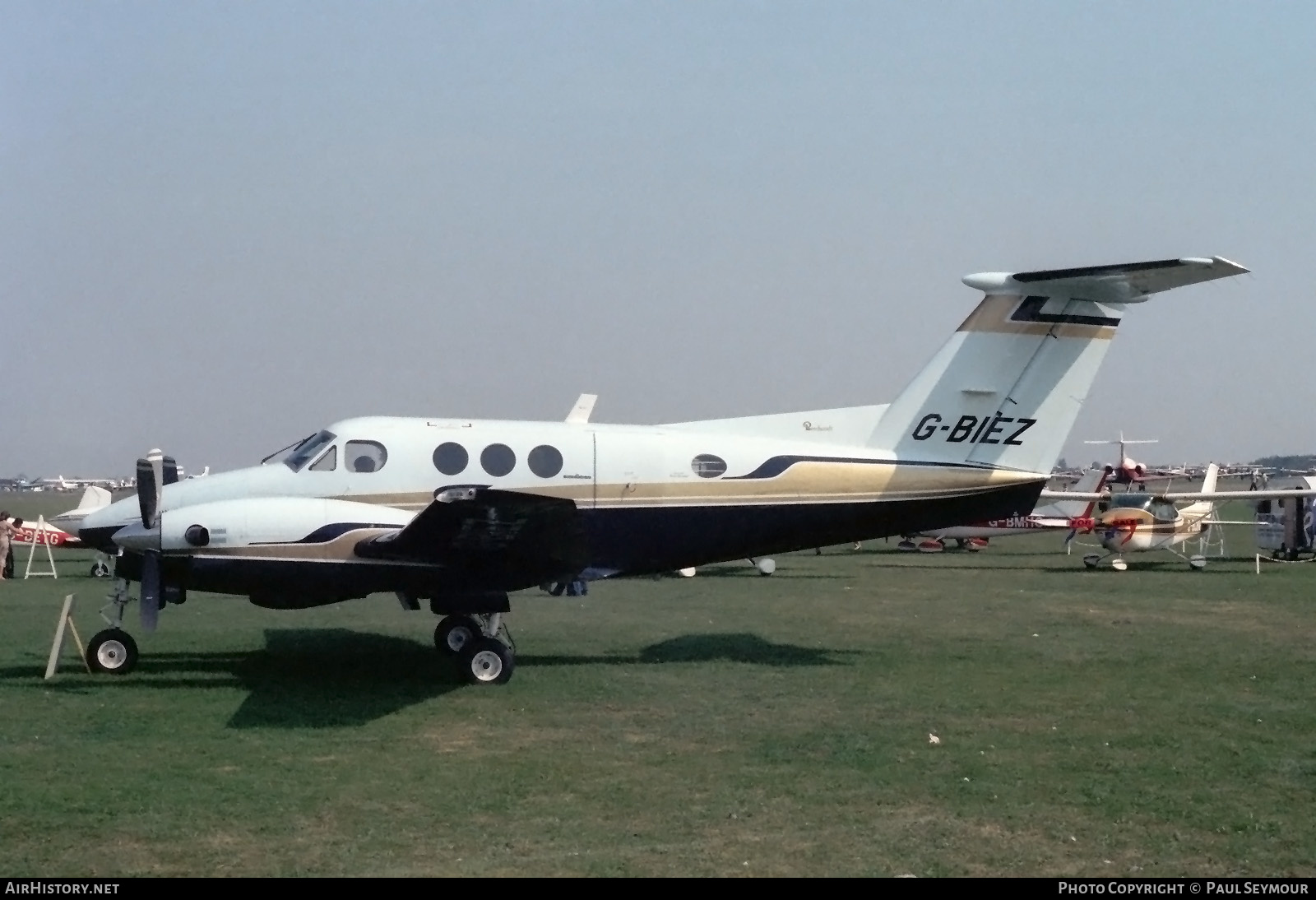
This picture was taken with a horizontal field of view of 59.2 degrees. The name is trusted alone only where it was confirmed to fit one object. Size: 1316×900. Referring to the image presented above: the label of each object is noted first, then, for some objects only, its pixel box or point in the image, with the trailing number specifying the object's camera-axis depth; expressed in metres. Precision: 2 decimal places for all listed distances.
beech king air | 10.74
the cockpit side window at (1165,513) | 28.17
